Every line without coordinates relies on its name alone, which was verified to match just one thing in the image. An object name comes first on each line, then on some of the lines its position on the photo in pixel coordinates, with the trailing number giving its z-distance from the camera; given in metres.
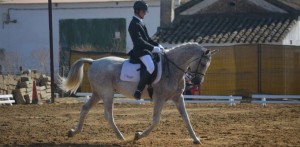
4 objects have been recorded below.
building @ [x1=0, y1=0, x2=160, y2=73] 48.38
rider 13.08
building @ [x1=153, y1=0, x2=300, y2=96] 27.81
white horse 12.95
